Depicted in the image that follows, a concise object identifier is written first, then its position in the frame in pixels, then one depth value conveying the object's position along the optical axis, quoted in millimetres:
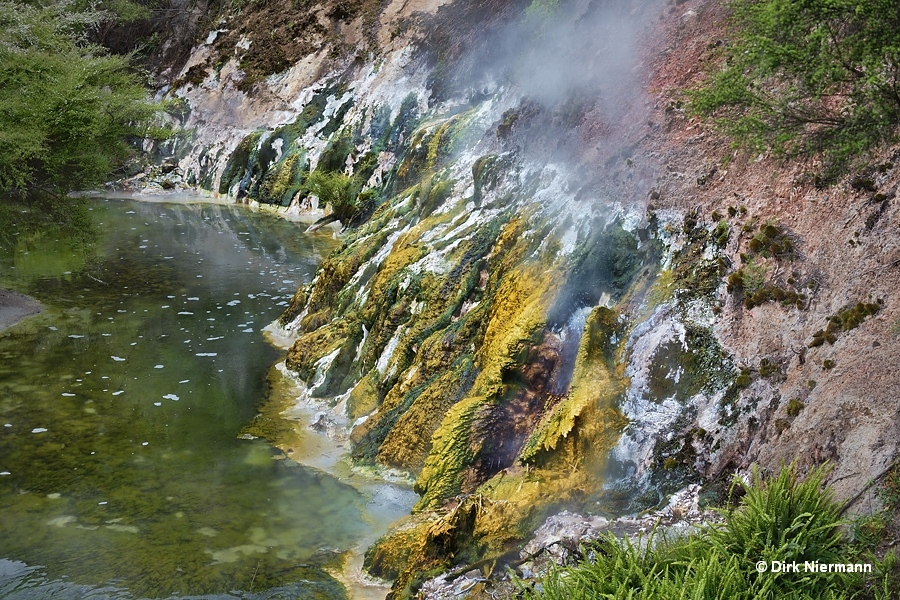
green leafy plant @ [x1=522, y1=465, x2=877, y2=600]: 5547
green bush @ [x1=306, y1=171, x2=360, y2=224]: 27016
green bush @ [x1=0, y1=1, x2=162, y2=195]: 18047
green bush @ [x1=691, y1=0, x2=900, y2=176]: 5676
